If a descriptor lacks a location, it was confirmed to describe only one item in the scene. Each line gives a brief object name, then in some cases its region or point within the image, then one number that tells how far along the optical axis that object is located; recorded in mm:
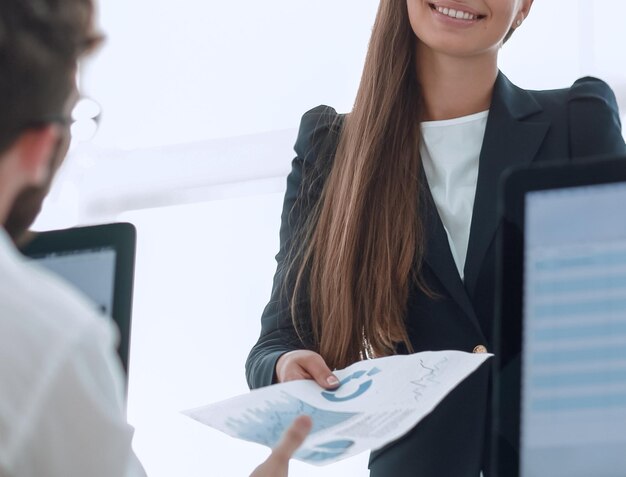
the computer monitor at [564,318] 1518
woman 1961
